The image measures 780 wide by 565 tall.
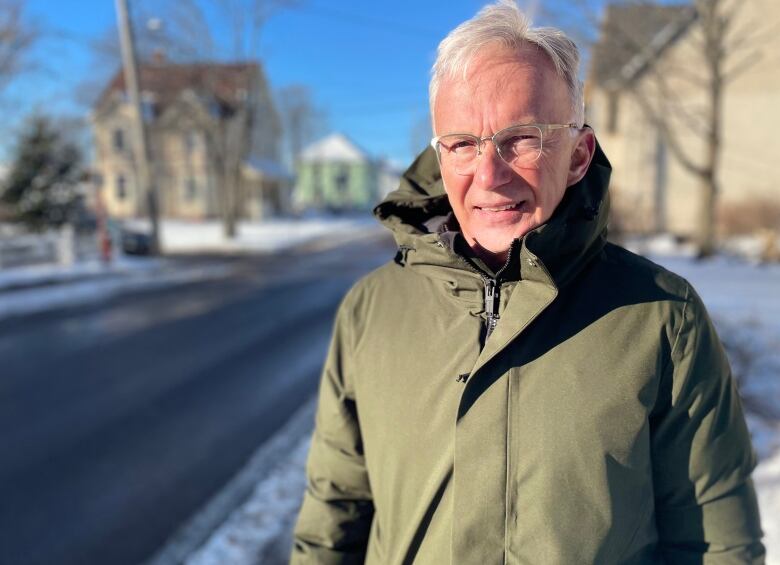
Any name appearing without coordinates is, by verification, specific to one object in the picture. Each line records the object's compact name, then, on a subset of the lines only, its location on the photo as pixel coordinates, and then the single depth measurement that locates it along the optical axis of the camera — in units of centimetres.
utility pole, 1552
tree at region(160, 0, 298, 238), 2316
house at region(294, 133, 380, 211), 6831
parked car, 1789
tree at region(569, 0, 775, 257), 1161
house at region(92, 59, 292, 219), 3625
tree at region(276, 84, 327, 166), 5663
